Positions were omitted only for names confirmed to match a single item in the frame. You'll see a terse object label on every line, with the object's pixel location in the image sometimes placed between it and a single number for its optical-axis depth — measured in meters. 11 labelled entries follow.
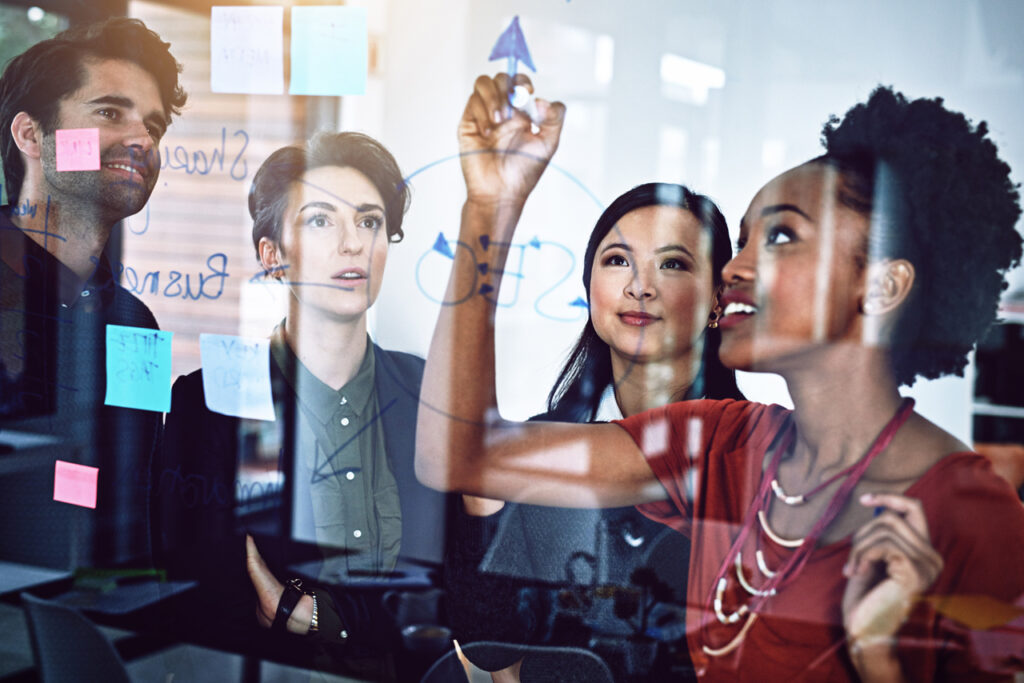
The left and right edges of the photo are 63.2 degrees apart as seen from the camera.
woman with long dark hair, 1.30
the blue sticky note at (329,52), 1.50
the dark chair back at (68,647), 1.72
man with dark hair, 1.72
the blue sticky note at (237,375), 1.62
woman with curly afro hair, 1.13
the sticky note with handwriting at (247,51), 1.56
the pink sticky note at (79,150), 1.74
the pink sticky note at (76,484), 1.81
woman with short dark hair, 1.50
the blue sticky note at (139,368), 1.71
